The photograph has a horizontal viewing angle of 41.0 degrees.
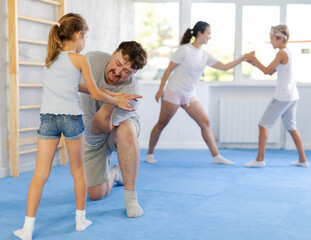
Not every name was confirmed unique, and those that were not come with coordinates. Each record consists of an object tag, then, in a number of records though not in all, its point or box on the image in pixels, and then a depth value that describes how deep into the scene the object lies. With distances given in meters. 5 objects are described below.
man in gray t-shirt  2.38
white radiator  5.25
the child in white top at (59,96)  2.07
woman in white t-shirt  4.03
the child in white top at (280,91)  3.92
